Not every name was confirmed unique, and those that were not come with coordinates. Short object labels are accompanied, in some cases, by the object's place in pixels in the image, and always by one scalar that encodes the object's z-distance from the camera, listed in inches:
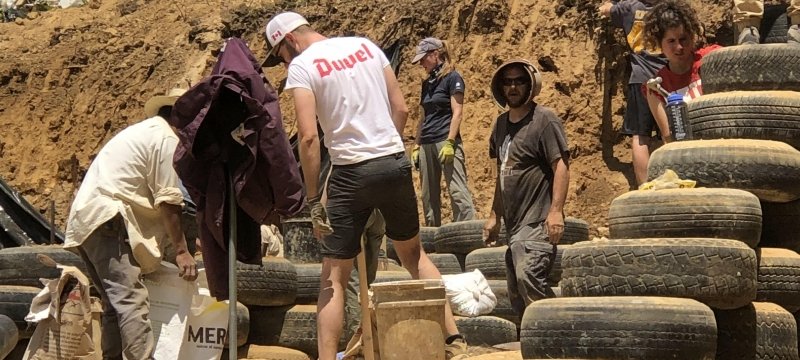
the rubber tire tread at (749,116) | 356.8
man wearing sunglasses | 343.6
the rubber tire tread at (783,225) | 358.9
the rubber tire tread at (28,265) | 415.8
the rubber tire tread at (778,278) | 337.1
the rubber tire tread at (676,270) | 307.3
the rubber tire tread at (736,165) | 342.3
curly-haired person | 366.3
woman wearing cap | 532.7
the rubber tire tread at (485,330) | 394.9
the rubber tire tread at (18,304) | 400.2
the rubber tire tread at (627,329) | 293.9
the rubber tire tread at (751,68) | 365.7
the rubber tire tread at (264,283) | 409.8
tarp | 576.7
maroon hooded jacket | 267.9
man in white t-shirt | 303.4
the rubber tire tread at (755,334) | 320.8
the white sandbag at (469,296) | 349.4
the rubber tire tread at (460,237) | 482.9
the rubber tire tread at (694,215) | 323.3
